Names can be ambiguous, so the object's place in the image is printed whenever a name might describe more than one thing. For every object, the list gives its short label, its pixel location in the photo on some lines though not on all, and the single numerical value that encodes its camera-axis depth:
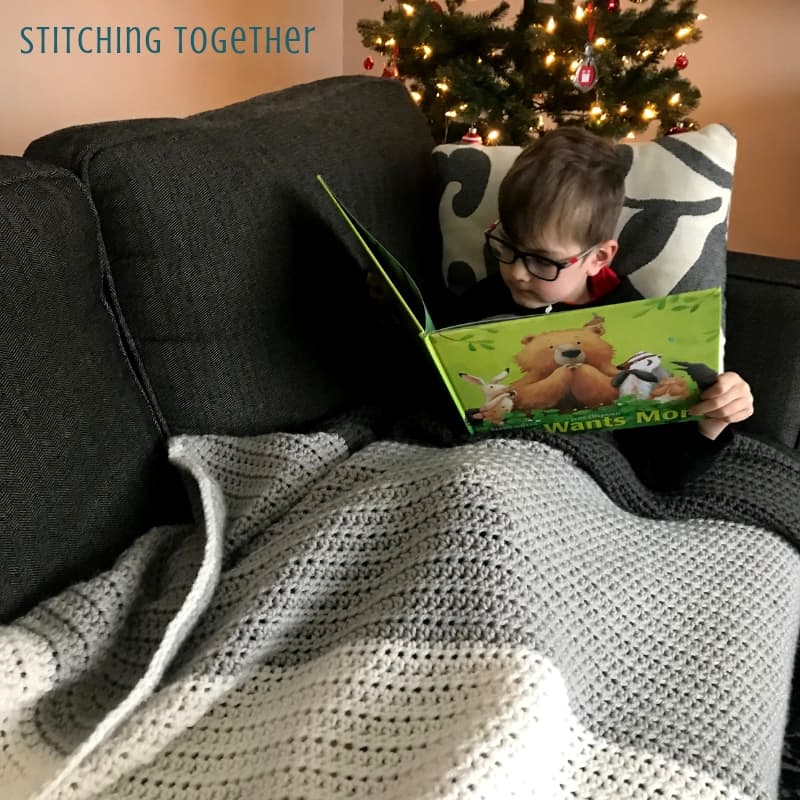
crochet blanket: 0.65
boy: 1.03
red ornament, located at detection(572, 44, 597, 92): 1.75
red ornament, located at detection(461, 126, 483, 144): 1.70
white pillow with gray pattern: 1.21
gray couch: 0.82
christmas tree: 1.79
